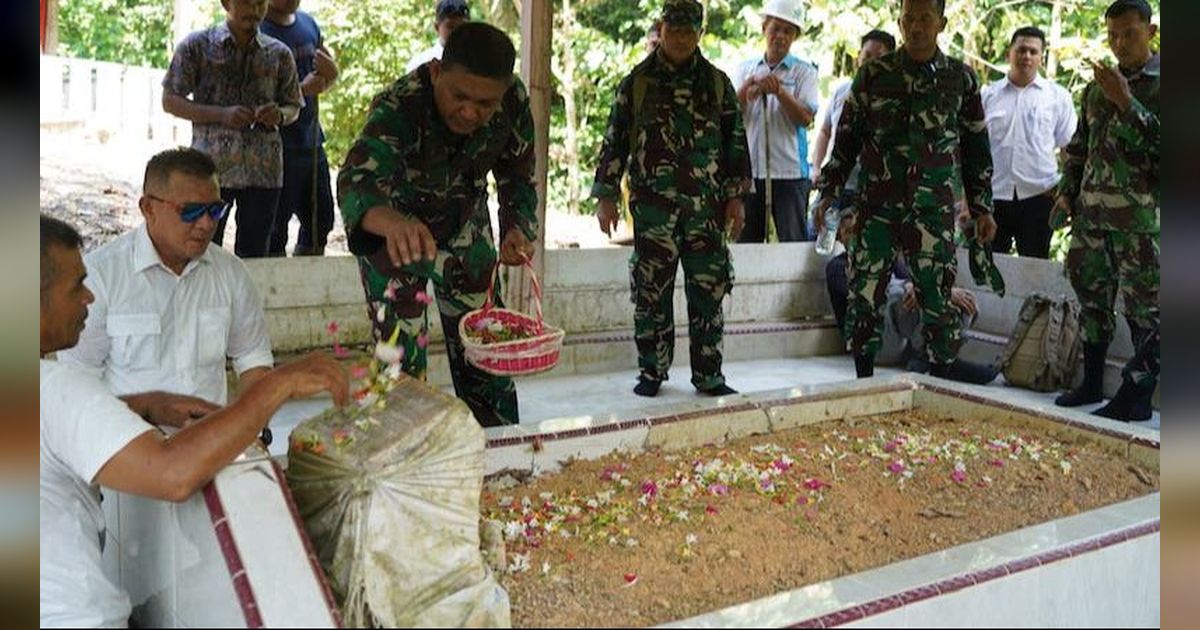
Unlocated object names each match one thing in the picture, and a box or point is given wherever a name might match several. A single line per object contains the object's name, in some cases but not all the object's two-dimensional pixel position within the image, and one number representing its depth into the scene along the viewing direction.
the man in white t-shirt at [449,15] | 6.88
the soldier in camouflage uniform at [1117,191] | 5.91
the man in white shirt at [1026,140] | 7.93
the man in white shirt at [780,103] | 8.02
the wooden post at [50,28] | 6.92
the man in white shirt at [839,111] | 7.41
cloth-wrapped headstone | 2.56
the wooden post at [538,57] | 6.59
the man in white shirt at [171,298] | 3.61
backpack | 6.96
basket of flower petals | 4.26
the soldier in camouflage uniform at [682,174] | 6.39
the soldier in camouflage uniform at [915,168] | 6.34
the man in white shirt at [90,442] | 2.42
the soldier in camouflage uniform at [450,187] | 4.26
